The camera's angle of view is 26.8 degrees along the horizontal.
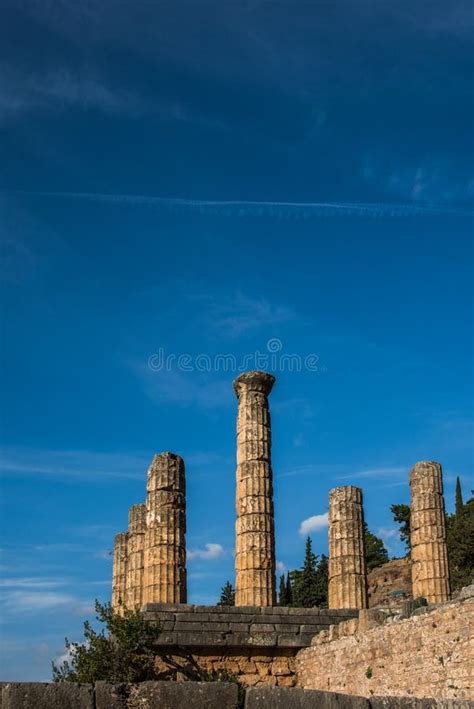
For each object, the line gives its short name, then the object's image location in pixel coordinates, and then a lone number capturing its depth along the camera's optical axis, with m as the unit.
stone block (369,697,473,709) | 8.88
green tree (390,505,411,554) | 55.50
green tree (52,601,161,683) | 18.86
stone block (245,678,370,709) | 7.88
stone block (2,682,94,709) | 7.44
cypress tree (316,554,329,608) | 48.31
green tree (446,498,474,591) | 45.75
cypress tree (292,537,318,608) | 48.41
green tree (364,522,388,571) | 55.95
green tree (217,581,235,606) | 47.50
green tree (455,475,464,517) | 56.21
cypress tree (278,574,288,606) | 49.59
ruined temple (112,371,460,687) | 20.23
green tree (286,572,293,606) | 50.07
